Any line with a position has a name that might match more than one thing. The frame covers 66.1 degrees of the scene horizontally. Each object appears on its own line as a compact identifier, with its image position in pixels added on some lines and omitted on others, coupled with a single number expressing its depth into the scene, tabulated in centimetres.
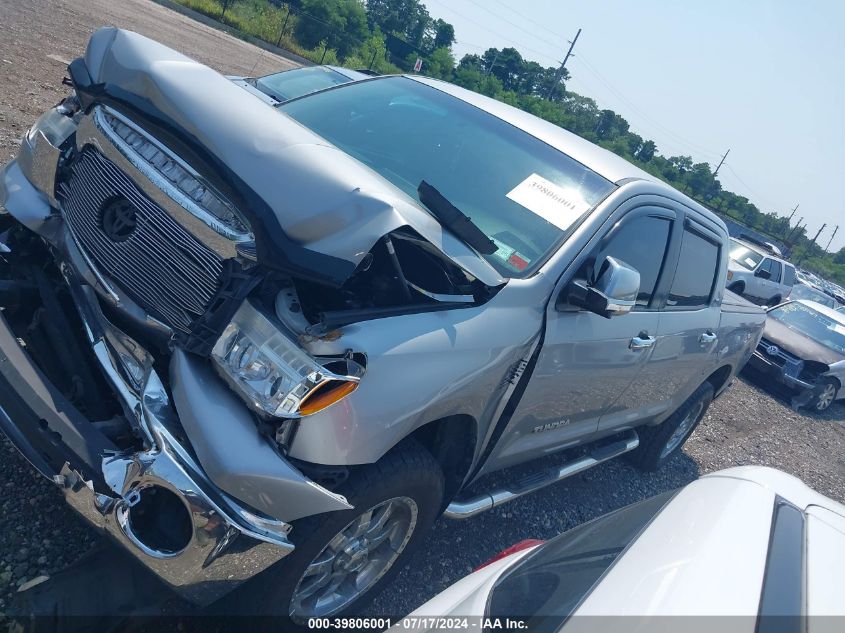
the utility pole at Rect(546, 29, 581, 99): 5219
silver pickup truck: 204
